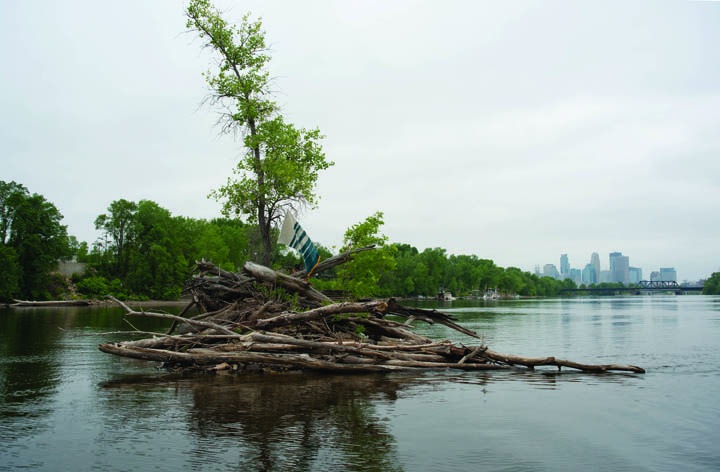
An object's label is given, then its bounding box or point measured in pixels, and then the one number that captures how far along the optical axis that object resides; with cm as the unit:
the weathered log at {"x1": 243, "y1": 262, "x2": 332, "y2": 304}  1945
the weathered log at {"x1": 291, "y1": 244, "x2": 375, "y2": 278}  2088
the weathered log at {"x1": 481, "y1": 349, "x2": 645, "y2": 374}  1769
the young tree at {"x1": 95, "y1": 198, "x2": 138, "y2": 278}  9631
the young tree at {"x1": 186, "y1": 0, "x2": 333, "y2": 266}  2298
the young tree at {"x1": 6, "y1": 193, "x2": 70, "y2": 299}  7625
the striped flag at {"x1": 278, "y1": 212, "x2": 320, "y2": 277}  2002
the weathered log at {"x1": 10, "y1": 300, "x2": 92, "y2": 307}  7764
